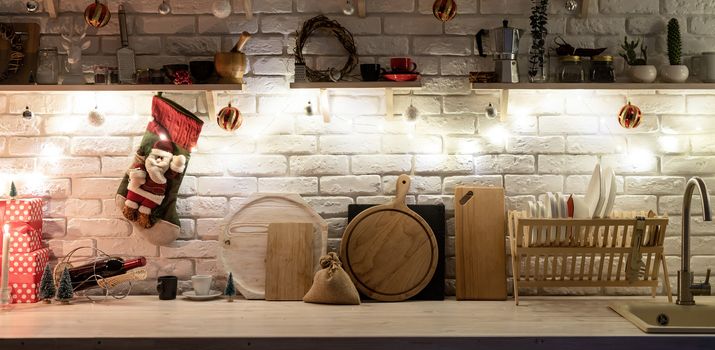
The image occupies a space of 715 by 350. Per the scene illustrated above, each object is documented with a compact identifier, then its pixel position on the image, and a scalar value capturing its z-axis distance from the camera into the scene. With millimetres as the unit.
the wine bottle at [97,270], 3535
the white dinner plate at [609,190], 3445
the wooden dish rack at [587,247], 3410
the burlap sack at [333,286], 3422
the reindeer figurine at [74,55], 3551
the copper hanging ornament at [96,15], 3496
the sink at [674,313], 3328
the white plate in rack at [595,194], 3451
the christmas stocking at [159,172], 3582
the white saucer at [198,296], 3555
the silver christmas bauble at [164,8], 3584
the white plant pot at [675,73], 3547
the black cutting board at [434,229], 3586
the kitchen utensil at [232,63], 3475
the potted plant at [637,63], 3545
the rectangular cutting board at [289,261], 3580
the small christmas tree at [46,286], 3475
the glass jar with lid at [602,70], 3516
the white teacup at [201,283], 3563
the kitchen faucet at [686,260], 3373
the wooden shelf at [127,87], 3461
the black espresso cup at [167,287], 3574
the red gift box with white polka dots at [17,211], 3508
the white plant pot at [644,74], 3543
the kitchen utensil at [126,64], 3537
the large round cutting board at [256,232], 3660
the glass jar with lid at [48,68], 3534
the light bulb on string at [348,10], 3566
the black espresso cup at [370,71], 3479
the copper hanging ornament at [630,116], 3580
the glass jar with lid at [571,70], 3512
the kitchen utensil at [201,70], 3496
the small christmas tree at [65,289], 3447
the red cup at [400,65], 3441
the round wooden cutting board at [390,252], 3551
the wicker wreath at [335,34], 3598
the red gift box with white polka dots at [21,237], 3502
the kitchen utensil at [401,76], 3439
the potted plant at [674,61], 3551
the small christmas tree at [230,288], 3545
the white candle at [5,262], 3393
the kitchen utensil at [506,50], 3453
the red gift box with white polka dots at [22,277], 3516
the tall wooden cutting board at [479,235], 3607
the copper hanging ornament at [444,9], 3514
